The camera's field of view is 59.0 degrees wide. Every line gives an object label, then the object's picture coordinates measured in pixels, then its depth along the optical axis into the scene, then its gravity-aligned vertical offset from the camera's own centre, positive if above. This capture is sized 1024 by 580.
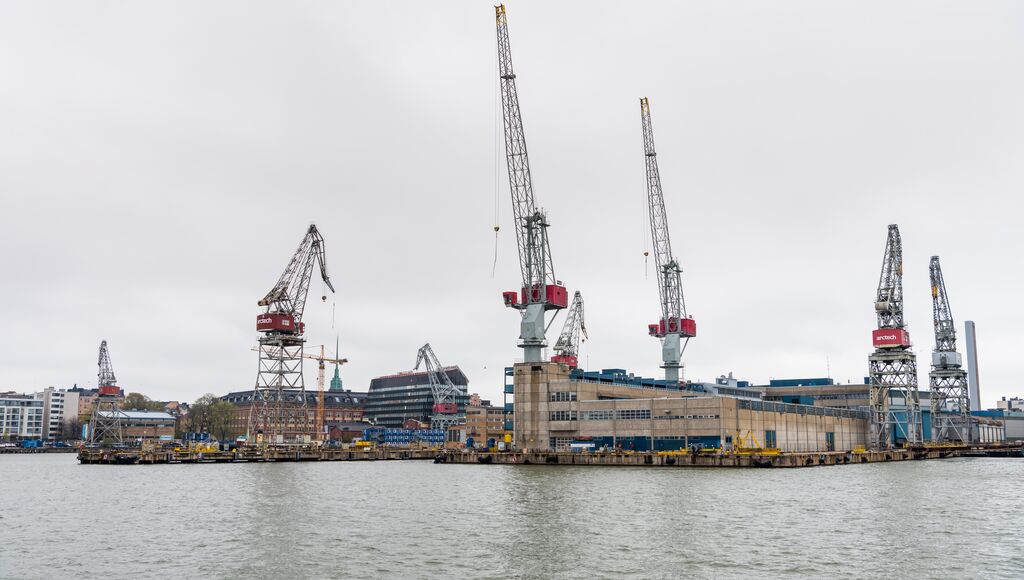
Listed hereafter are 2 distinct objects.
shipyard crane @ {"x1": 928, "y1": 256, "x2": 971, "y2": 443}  187.12 +11.79
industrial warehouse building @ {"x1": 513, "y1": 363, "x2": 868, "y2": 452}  124.06 +1.79
